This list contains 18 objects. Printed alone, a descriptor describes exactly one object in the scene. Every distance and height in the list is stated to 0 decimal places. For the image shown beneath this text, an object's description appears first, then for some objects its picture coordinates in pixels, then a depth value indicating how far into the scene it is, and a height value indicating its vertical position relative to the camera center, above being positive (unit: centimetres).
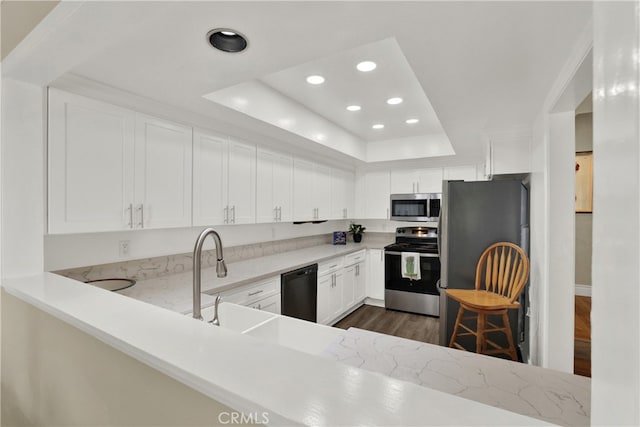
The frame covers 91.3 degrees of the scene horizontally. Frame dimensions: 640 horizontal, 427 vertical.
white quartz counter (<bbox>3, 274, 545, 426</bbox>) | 49 -32
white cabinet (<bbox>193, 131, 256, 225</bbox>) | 250 +28
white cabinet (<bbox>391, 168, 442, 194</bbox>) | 446 +47
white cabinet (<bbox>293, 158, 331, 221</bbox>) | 365 +28
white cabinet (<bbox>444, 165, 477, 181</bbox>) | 431 +56
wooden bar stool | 209 -59
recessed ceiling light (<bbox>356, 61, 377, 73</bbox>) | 214 +103
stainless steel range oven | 406 -87
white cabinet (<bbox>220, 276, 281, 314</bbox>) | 243 -68
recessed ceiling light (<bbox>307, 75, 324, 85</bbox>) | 237 +103
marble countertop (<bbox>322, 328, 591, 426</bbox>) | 87 -53
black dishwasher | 294 -80
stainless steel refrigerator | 250 -14
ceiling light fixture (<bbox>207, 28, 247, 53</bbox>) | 136 +78
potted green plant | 512 -29
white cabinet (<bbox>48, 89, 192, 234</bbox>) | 171 +28
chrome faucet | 143 -26
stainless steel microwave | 423 +10
